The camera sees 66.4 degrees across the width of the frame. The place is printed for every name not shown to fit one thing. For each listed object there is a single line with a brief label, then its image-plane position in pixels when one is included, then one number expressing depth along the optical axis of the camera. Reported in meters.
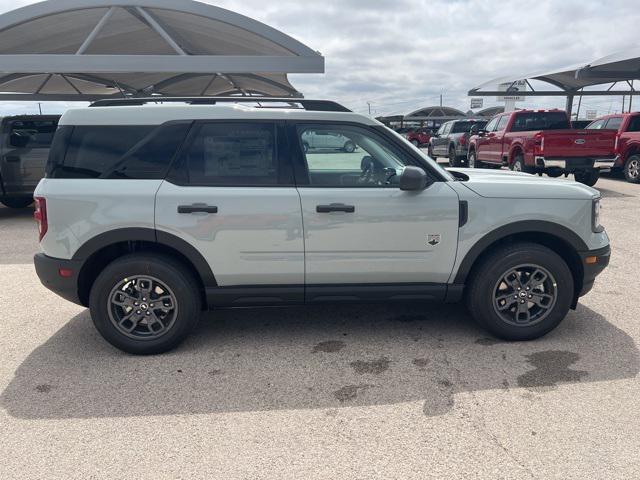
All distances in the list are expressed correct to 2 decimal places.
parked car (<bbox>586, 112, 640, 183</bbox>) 12.87
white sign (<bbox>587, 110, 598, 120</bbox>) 46.94
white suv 3.52
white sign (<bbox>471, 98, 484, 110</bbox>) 52.72
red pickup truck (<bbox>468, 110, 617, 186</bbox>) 11.05
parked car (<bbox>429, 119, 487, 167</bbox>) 17.88
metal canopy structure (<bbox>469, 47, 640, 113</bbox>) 15.95
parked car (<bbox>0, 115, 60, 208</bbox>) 8.92
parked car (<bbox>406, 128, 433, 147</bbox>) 30.82
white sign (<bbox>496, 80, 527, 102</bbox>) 21.17
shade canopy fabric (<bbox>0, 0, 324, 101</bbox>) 8.79
